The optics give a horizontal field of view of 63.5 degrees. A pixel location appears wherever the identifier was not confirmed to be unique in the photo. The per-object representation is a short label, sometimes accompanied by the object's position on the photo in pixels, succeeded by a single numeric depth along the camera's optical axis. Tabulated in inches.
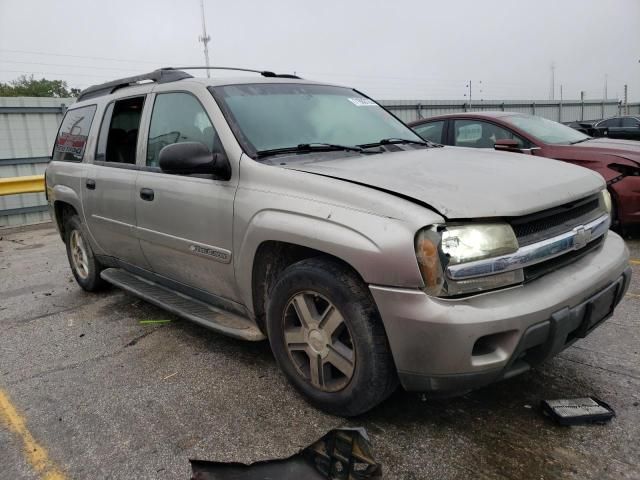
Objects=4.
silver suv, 82.7
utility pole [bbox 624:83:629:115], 1085.8
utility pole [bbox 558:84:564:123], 903.1
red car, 216.8
